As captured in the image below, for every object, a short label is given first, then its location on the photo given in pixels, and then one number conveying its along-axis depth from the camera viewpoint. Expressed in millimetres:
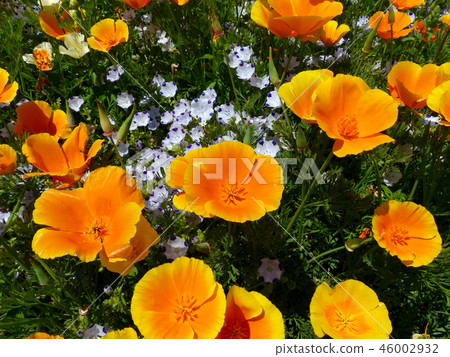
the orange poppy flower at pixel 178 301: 276
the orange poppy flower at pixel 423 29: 481
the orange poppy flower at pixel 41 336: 282
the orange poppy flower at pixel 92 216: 277
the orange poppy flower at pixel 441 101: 296
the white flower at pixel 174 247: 343
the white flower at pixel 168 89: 455
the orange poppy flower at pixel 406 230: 312
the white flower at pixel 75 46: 427
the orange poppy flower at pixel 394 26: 409
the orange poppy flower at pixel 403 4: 435
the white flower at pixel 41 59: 446
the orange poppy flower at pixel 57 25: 439
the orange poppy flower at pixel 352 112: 293
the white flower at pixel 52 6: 444
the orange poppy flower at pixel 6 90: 373
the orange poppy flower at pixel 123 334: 282
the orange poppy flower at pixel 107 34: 417
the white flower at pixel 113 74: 456
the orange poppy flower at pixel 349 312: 298
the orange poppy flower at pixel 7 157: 322
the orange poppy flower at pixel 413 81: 330
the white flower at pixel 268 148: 392
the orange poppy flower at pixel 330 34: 401
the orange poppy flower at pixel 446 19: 437
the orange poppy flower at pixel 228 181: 287
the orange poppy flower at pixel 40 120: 378
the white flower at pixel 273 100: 429
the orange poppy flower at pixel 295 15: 339
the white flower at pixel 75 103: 451
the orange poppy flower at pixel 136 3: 409
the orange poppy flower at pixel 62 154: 322
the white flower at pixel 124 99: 454
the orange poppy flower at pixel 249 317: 281
